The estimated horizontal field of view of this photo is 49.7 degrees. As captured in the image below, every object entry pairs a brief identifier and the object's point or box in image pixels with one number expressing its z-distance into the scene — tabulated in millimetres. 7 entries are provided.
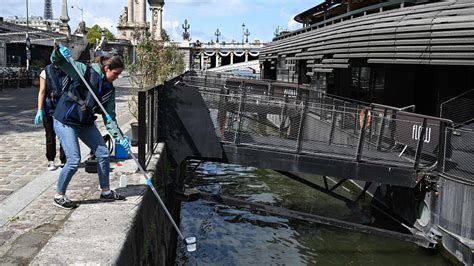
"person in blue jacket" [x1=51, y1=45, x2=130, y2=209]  5699
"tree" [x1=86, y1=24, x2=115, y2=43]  125094
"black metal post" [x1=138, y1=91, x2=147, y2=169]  7664
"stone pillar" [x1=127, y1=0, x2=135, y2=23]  93188
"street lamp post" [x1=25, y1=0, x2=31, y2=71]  41644
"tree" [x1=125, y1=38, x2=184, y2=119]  14523
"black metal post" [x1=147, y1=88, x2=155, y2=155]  9016
